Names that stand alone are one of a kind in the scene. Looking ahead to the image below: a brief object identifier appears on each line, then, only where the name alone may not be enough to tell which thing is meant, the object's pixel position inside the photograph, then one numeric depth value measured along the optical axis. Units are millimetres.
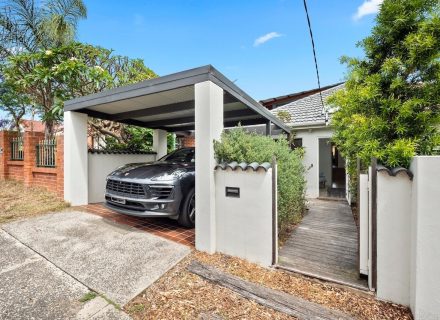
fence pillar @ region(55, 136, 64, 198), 6340
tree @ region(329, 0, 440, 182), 2553
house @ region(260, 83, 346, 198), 8062
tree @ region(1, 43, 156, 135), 7148
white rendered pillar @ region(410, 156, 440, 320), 1941
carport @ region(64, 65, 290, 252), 3436
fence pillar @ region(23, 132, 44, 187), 7457
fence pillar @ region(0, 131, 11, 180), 8703
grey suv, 4051
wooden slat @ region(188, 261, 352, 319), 2186
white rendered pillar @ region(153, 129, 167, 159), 8609
